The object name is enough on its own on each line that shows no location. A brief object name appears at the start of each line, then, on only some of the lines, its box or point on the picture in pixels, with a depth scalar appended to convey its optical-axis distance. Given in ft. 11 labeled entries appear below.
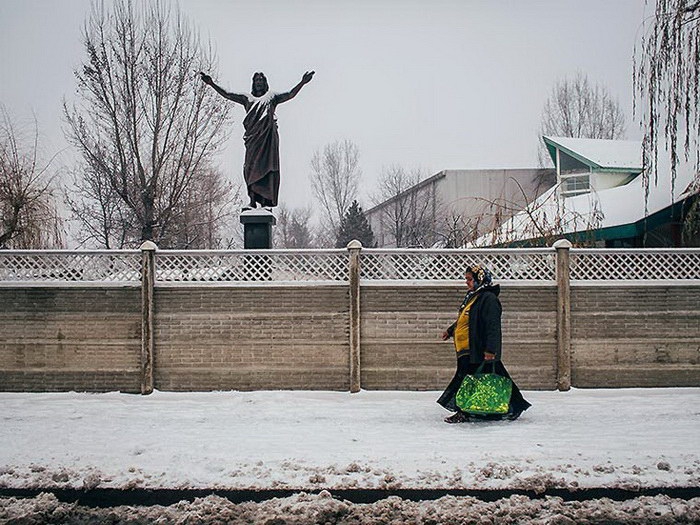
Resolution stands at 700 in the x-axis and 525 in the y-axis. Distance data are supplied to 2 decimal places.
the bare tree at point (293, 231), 173.17
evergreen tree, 114.11
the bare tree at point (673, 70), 27.17
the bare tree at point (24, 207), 47.70
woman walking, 21.50
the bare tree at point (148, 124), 48.70
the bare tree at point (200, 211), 56.32
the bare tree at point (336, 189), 136.46
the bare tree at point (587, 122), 104.01
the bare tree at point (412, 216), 110.93
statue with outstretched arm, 31.07
